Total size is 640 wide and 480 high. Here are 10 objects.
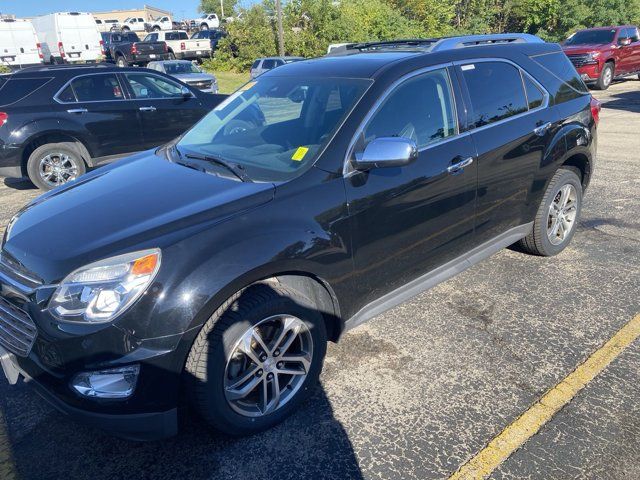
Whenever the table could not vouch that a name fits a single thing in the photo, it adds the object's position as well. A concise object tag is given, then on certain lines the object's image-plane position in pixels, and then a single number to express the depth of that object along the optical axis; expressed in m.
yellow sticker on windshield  2.91
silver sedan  18.09
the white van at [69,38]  27.73
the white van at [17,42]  24.83
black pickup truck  27.94
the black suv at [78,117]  7.00
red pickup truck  15.99
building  76.40
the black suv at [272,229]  2.25
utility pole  27.34
